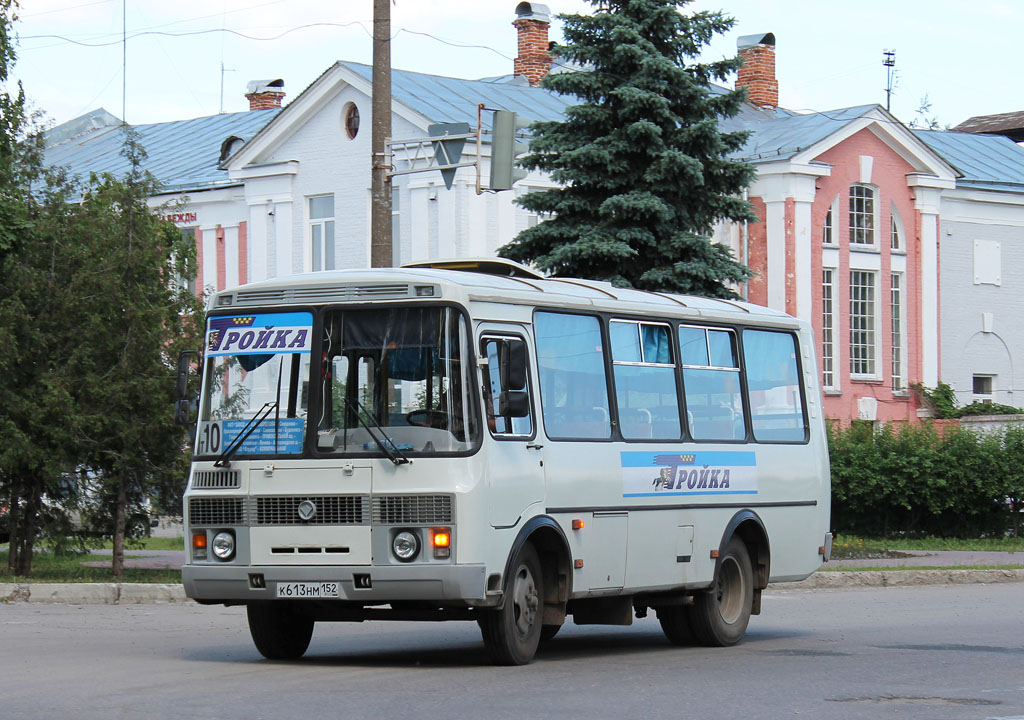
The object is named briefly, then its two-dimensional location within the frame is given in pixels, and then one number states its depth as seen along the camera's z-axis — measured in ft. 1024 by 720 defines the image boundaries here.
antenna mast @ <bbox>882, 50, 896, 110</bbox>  293.64
